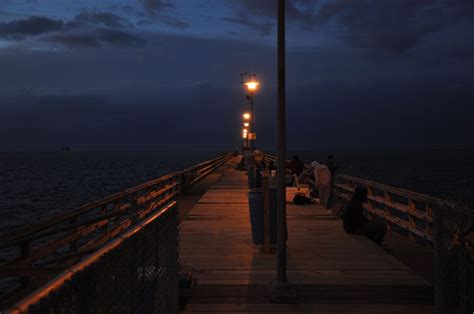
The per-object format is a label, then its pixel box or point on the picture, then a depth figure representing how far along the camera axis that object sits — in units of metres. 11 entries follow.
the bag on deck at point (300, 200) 15.25
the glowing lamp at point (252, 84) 27.06
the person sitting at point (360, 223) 9.34
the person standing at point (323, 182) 14.84
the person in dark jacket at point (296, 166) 20.81
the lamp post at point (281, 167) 5.98
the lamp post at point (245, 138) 61.17
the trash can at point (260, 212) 8.54
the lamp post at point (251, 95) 27.15
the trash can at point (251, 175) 17.24
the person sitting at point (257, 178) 16.92
